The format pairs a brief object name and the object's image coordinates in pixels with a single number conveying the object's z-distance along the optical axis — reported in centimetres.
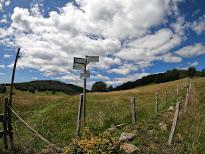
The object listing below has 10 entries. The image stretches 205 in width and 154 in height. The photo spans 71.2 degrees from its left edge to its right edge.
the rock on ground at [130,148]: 398
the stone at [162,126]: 558
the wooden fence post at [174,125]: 462
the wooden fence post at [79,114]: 453
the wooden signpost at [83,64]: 584
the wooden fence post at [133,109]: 652
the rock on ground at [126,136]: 499
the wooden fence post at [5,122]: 487
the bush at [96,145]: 336
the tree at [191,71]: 6485
